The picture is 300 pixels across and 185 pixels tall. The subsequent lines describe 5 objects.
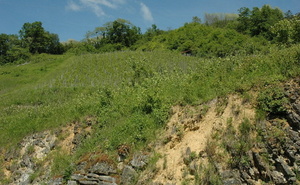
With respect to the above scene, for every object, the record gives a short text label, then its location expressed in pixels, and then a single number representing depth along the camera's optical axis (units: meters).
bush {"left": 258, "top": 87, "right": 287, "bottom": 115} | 6.73
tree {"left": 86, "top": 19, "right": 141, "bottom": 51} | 74.00
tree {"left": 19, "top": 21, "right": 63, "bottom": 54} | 72.19
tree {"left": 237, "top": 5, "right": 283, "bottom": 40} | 49.72
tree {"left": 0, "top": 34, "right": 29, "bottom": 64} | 63.75
